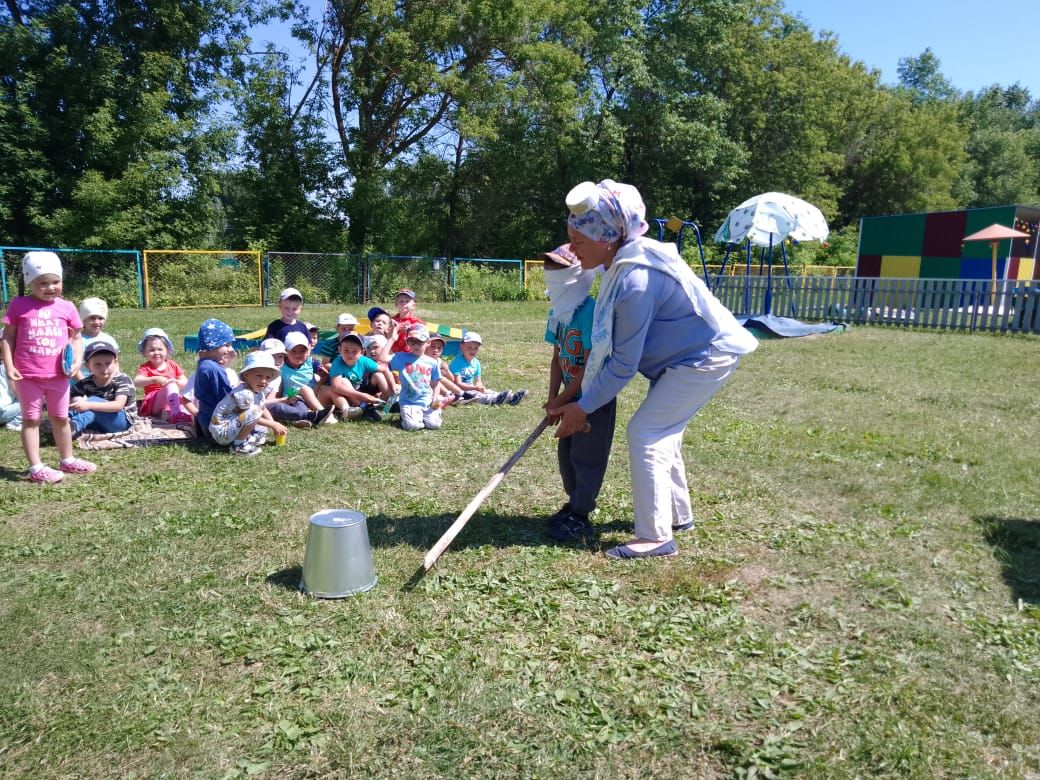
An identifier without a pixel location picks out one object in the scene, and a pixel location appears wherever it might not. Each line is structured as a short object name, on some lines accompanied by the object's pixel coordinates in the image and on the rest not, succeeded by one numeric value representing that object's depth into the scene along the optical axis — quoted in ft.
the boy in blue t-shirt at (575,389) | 13.16
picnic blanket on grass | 19.35
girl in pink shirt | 15.78
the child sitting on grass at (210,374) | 19.45
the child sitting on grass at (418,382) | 22.50
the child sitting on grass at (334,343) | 25.14
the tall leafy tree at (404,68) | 79.61
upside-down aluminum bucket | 11.04
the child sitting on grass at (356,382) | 23.27
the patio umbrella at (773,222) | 56.54
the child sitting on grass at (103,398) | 19.54
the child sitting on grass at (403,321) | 27.35
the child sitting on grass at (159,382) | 22.45
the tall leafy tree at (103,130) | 65.82
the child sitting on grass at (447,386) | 25.09
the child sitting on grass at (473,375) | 26.61
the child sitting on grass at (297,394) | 22.27
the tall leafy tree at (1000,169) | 181.27
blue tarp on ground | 48.88
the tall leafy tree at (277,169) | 81.60
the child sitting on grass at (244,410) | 18.98
